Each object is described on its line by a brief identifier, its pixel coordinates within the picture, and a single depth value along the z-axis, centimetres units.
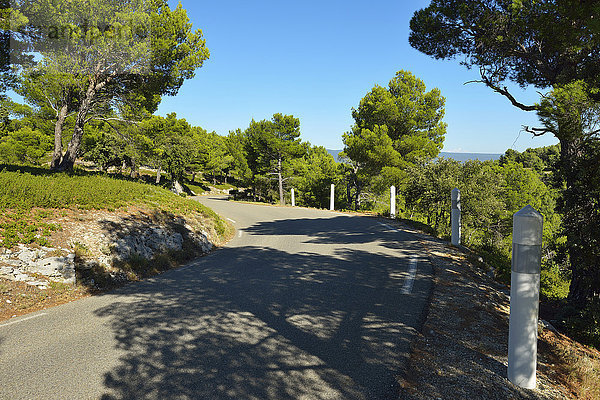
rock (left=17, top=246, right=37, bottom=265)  550
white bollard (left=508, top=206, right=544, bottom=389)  277
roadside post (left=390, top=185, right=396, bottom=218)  1468
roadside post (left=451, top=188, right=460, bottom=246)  836
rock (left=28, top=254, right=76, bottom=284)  554
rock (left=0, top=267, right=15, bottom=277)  518
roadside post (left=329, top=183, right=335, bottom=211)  1952
